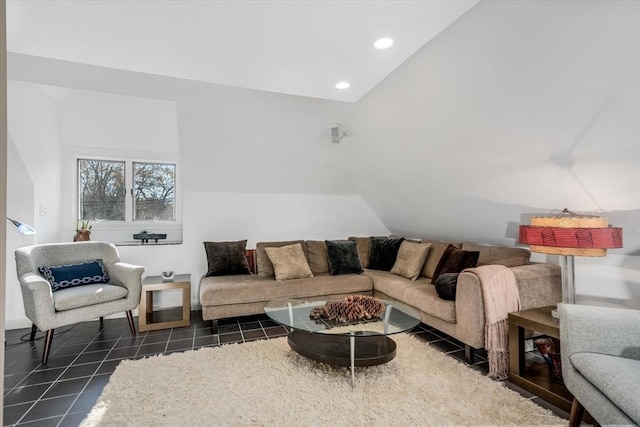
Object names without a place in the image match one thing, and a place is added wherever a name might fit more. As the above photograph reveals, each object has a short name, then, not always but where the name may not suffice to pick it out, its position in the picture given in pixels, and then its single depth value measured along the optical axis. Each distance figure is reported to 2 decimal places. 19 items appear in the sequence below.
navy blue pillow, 2.92
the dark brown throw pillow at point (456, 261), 3.08
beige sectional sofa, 2.50
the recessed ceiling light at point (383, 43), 1.86
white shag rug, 1.80
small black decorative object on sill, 3.95
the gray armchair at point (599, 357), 1.37
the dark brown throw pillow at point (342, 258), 3.98
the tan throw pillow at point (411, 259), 3.70
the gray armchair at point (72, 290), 2.56
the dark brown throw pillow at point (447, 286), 2.68
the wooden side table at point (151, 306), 3.24
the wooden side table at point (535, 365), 1.97
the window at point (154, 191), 4.23
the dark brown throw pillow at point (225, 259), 3.72
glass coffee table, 2.20
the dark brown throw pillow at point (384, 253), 4.20
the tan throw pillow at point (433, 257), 3.69
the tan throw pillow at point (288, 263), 3.66
